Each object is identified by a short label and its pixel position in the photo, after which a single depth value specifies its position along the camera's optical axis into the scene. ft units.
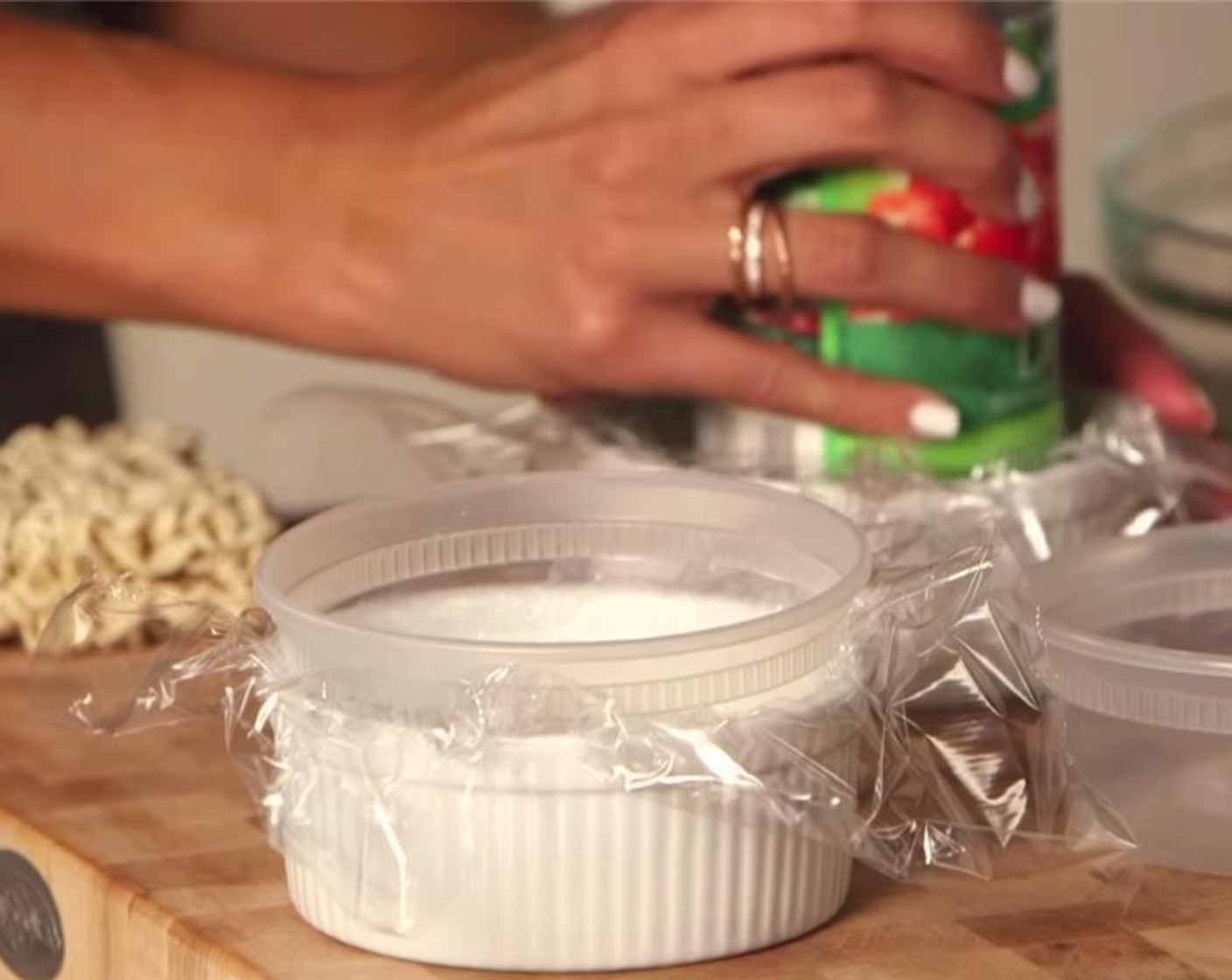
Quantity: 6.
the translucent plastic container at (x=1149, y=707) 2.88
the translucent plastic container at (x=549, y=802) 2.78
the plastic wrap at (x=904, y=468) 3.27
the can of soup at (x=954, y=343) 3.34
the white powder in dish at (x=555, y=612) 2.95
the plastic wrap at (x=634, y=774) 2.78
